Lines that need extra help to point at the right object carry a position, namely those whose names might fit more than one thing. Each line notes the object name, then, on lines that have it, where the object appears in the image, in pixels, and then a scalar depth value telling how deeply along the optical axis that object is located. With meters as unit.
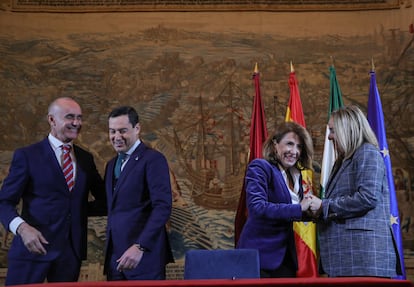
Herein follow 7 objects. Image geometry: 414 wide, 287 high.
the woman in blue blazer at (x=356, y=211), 3.80
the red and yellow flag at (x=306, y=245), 5.81
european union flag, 6.03
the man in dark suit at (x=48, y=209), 4.17
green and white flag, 6.34
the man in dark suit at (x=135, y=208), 4.07
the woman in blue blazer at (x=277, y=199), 3.95
